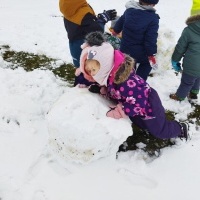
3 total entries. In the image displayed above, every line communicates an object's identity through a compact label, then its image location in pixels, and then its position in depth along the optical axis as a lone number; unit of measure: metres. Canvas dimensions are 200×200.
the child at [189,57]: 3.61
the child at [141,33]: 3.66
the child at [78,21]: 3.41
